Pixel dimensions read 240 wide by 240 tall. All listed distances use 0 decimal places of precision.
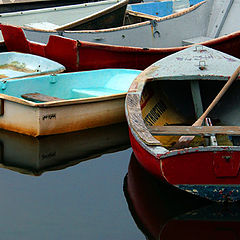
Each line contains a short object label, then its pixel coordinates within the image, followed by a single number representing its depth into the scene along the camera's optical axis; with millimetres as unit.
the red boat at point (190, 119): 6809
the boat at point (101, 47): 12103
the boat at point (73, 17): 14327
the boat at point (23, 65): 12126
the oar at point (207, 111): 8646
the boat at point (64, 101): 9853
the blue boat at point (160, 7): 18460
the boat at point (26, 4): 18342
